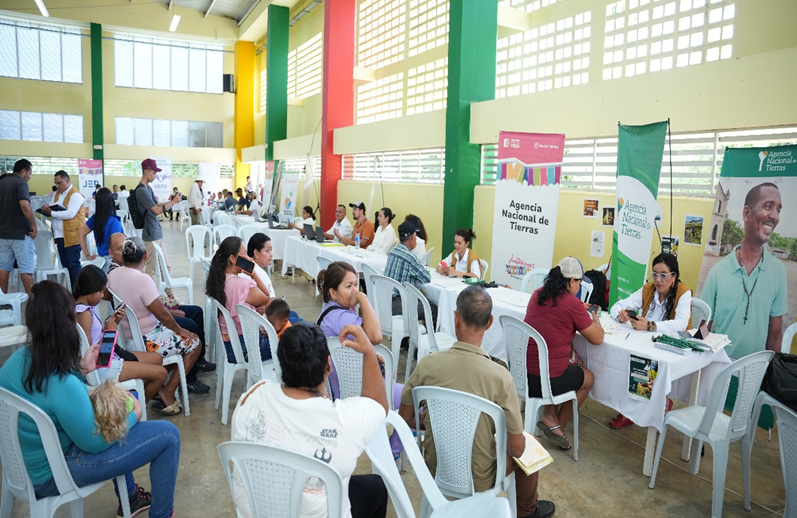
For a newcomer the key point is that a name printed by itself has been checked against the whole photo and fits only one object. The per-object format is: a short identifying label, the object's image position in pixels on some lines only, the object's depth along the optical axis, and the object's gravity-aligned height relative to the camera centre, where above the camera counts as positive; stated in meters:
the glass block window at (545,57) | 6.55 +1.85
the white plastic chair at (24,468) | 1.86 -0.97
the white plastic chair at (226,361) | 3.46 -1.06
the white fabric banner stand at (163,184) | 16.47 +0.25
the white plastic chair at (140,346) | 3.35 -0.96
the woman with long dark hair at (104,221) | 5.71 -0.31
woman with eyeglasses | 3.52 -0.66
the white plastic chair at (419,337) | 3.94 -1.02
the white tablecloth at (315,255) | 6.19 -0.71
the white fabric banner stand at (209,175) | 19.75 +0.65
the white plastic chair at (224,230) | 7.74 -0.51
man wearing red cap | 6.25 -0.14
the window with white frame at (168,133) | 19.16 +2.12
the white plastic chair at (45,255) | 6.82 -0.84
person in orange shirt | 7.55 -0.39
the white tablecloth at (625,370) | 2.96 -0.93
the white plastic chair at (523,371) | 3.12 -0.97
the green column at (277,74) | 15.30 +3.36
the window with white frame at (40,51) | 17.59 +4.42
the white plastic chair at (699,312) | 3.76 -0.72
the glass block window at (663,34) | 5.02 +1.67
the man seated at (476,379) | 2.08 -0.68
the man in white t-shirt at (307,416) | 1.59 -0.64
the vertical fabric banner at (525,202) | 5.17 +0.00
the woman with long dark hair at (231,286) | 3.58 -0.59
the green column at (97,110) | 18.30 +2.67
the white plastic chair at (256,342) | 3.10 -0.85
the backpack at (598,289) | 4.89 -0.75
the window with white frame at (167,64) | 18.92 +4.47
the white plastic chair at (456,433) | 2.04 -0.88
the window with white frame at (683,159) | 4.38 +0.43
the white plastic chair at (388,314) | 4.38 -0.94
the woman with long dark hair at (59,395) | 1.92 -0.71
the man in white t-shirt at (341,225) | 8.23 -0.42
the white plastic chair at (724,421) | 2.61 -1.02
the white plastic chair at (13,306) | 3.96 -0.88
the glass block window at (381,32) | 10.49 +3.34
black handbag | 2.65 -0.82
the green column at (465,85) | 7.11 +1.51
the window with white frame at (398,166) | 8.74 +0.57
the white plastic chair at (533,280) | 5.02 -0.72
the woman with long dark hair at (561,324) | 3.15 -0.69
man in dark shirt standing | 5.49 -0.34
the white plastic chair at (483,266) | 5.67 -0.67
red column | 11.25 +2.35
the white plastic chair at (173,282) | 5.63 -0.91
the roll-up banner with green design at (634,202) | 4.18 +0.02
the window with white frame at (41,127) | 17.75 +2.03
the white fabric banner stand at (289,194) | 10.20 +0.03
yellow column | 19.81 +3.40
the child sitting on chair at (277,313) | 3.31 -0.70
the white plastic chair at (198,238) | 7.26 -0.59
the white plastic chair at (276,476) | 1.49 -0.76
